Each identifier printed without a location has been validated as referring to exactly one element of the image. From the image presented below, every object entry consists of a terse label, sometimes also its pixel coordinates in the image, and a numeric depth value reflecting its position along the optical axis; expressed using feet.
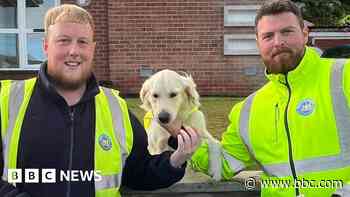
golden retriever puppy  12.97
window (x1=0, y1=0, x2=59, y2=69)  37.96
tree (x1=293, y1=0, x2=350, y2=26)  74.85
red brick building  36.35
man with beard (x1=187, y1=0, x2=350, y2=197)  9.52
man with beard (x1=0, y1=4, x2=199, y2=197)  8.73
